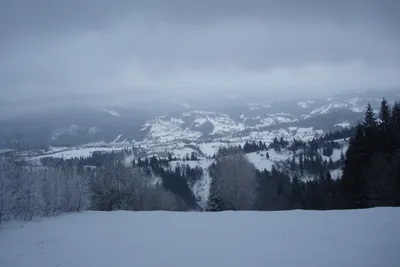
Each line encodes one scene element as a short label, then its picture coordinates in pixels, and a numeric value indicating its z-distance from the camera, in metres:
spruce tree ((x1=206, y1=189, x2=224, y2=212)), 24.59
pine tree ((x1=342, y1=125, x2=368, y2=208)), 25.97
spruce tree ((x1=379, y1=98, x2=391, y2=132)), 30.98
